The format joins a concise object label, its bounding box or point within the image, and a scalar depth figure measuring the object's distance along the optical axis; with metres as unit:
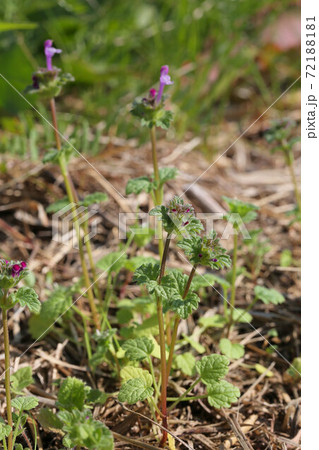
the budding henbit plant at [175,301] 0.48
